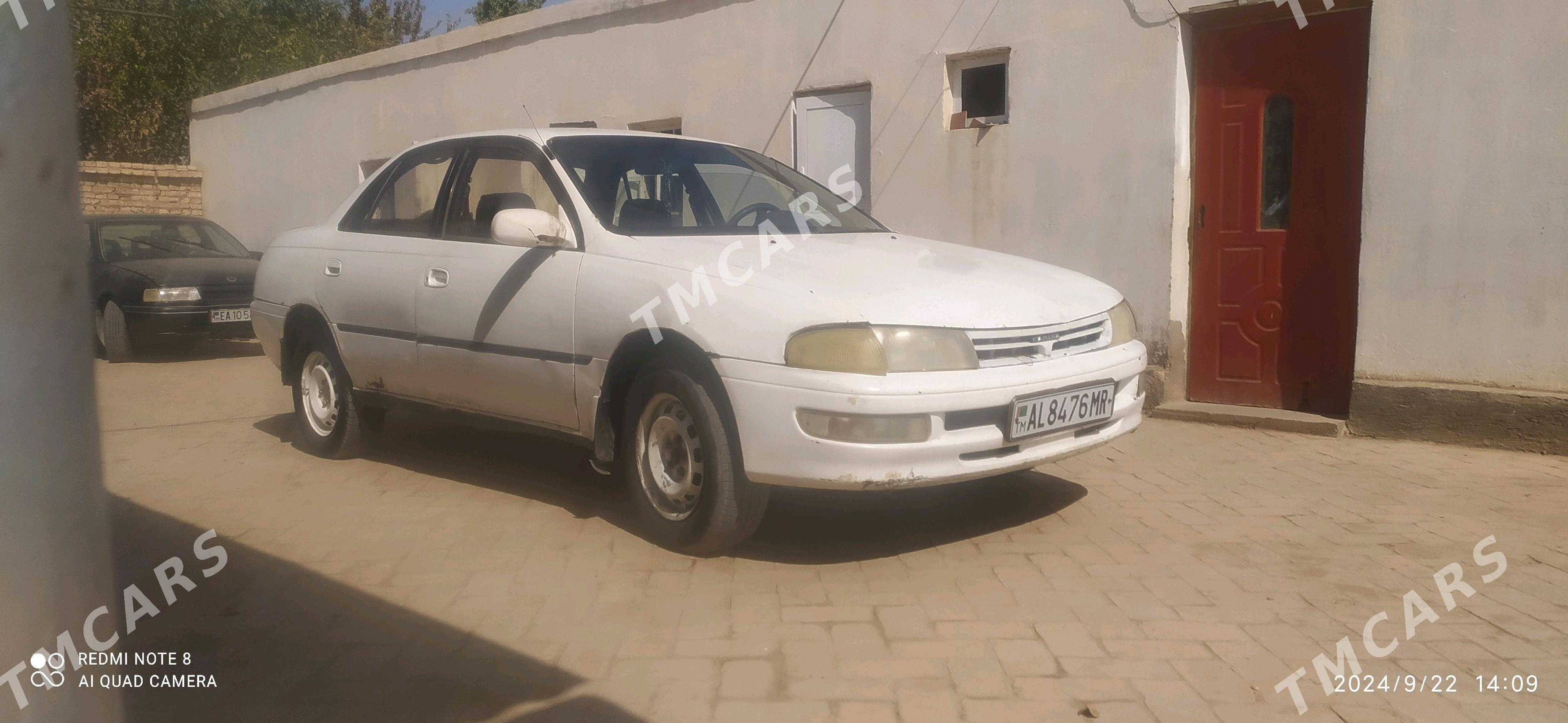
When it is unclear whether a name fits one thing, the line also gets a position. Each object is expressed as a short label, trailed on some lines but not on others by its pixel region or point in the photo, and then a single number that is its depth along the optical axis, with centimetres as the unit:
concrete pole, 133
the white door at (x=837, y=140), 859
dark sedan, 1076
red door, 638
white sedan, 358
